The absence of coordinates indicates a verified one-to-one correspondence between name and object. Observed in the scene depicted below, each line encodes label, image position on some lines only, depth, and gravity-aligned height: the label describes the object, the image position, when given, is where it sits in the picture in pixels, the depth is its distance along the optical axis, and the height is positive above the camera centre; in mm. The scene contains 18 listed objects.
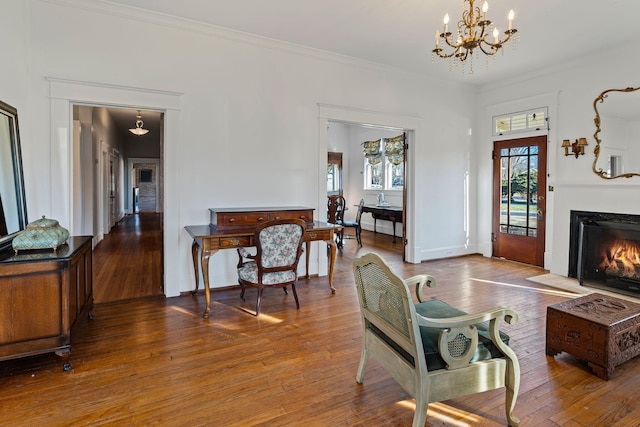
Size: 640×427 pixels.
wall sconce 4879 +757
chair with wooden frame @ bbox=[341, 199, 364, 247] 7406 -556
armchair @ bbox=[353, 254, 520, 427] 1700 -786
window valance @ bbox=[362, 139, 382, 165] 9375 +1271
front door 5527 -3
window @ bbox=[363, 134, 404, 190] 8728 +907
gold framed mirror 4391 +860
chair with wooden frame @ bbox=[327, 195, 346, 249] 7387 -244
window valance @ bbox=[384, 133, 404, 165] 8516 +1231
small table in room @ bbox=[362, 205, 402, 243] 7749 -328
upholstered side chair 3389 -584
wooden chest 2323 -922
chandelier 2514 +1229
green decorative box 2409 -291
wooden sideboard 2207 -702
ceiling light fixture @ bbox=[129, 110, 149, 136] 9397 +1837
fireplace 4195 -650
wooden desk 3393 -426
